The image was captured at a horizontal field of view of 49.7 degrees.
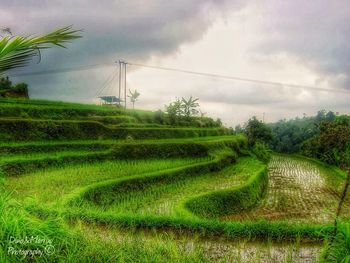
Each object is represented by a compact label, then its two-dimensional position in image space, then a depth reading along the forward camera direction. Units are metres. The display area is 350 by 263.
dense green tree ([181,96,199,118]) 35.51
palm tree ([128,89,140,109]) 43.22
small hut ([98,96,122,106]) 43.28
